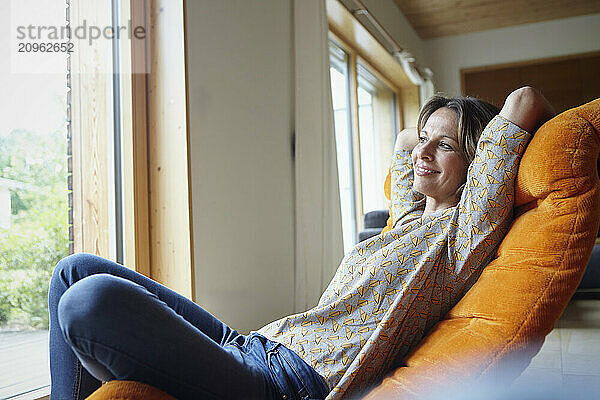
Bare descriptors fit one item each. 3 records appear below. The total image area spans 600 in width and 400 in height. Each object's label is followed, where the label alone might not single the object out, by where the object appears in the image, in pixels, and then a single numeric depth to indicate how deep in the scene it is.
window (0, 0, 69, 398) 1.84
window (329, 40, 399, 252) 4.93
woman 1.03
